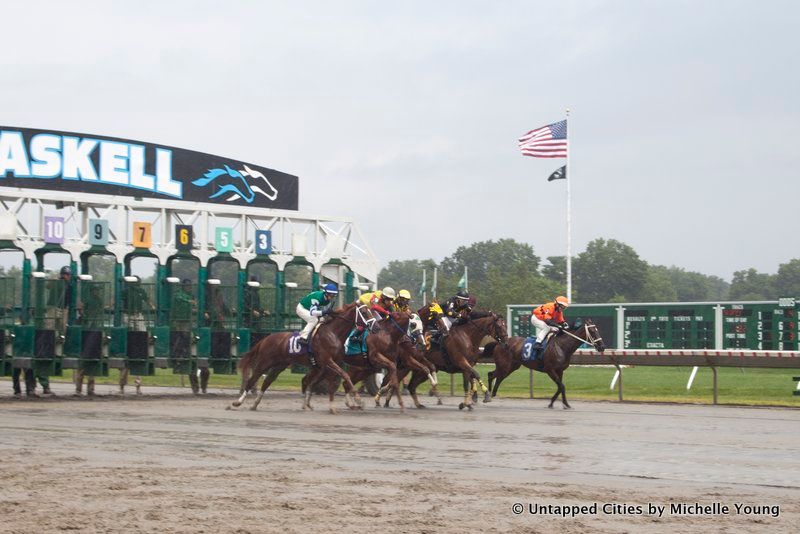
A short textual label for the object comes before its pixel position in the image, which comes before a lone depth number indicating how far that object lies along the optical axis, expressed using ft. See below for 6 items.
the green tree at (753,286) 395.55
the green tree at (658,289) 348.38
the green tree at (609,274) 347.15
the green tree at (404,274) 412.36
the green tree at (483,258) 374.43
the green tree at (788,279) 385.29
